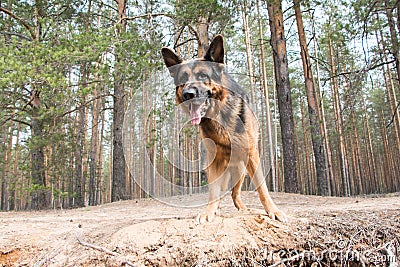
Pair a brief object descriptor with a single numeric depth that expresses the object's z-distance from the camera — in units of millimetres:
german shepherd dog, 2807
